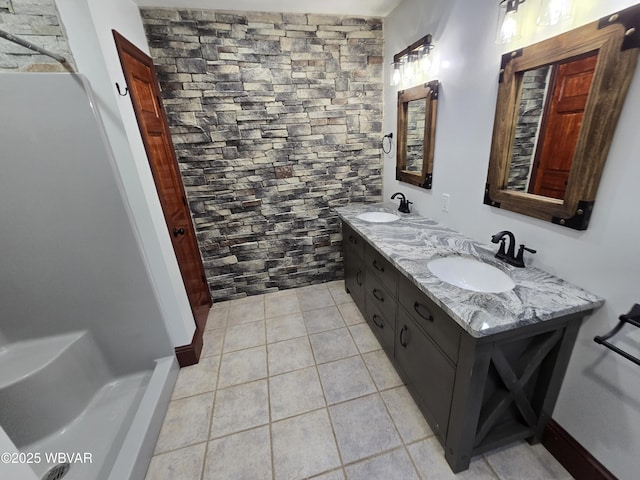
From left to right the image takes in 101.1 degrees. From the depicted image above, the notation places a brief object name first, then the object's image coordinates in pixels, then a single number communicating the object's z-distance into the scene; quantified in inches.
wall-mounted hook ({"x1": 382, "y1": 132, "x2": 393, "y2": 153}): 98.1
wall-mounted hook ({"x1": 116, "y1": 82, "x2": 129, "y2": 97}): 56.0
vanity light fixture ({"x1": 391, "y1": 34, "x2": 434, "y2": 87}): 71.7
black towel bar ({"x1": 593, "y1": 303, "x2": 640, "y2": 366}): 34.3
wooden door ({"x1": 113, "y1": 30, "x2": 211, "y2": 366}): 64.6
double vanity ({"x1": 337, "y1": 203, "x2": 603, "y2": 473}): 39.6
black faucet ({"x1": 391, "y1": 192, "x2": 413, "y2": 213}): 92.3
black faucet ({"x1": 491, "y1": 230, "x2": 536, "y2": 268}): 51.5
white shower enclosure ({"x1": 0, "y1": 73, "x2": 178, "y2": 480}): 51.8
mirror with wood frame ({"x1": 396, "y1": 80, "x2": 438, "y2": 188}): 74.5
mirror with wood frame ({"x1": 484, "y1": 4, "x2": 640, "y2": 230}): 36.0
